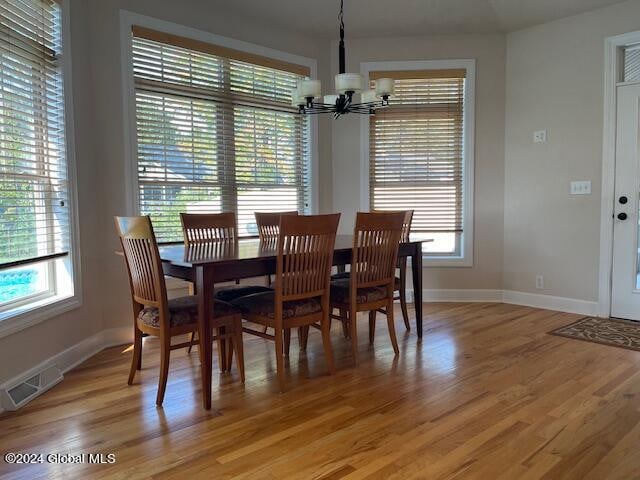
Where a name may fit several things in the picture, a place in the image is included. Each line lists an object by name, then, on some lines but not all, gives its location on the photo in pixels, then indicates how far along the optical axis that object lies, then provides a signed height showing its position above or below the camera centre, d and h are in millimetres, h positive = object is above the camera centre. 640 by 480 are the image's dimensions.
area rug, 3500 -1015
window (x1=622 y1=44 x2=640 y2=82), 4035 +1172
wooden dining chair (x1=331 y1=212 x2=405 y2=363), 3035 -437
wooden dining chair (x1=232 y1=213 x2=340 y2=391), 2604 -455
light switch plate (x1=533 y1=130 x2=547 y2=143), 4586 +632
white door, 4031 -29
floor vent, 2454 -992
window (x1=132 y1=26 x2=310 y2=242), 3730 +619
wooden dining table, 2389 -333
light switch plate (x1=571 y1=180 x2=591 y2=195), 4312 +134
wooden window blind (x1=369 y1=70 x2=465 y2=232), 4922 +542
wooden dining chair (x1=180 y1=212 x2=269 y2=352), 3223 -206
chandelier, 3018 +734
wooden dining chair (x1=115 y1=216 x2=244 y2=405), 2428 -544
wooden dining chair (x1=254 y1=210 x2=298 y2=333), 3871 -170
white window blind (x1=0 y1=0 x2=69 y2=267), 2631 +417
